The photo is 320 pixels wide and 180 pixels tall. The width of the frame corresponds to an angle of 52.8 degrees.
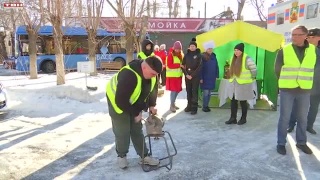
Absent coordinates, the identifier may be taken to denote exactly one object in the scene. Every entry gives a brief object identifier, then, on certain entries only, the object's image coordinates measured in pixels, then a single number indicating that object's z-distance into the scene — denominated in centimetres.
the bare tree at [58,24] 959
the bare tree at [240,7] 2090
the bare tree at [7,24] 1918
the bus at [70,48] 1856
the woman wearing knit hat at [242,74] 597
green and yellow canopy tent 725
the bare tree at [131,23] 974
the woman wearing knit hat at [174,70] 734
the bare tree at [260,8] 2627
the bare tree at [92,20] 1261
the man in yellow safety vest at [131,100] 349
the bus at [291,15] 1178
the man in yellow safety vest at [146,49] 666
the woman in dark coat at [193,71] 700
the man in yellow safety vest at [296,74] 430
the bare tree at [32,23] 1024
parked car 694
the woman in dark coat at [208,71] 721
